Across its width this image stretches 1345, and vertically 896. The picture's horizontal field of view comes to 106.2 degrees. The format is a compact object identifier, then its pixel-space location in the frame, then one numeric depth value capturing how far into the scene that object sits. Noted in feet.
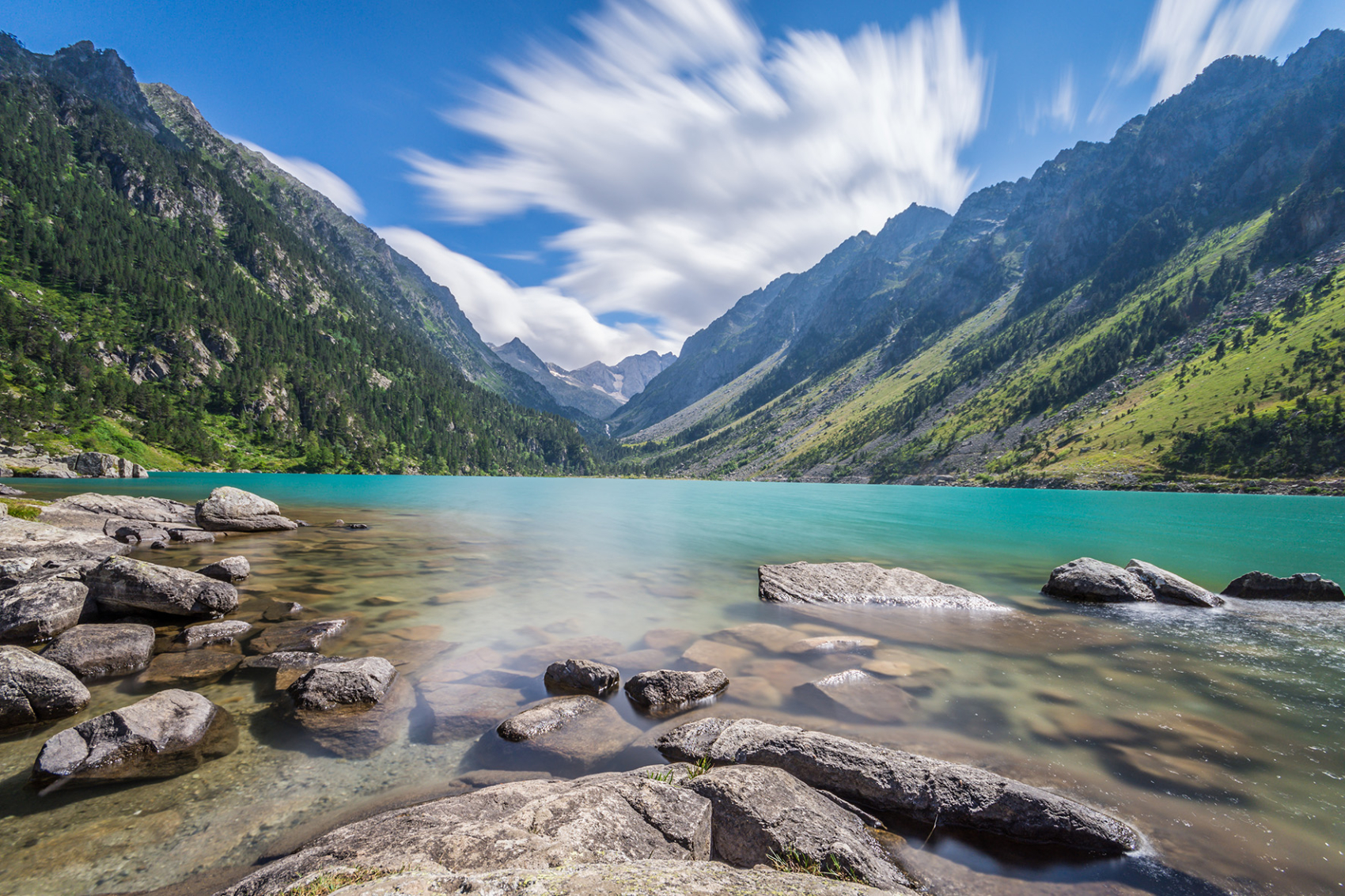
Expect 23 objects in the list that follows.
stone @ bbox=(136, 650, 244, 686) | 41.09
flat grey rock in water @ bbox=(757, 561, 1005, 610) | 71.05
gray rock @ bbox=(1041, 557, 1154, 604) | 72.28
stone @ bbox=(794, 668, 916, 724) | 38.45
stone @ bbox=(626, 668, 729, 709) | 39.73
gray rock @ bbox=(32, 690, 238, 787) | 27.66
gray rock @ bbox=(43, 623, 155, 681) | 41.01
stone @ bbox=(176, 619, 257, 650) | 48.44
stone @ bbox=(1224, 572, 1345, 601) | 73.67
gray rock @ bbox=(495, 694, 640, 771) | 32.22
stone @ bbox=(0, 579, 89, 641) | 45.34
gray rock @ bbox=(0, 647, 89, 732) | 32.83
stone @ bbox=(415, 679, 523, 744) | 35.23
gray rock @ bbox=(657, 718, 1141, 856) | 24.43
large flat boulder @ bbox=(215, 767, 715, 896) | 15.38
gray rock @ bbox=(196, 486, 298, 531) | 119.85
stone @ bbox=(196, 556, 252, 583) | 69.41
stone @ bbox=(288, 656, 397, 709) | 37.01
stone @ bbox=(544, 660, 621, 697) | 41.98
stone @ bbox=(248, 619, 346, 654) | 48.39
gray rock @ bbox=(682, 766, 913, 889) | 20.77
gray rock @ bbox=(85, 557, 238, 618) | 51.26
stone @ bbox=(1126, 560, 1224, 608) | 71.15
